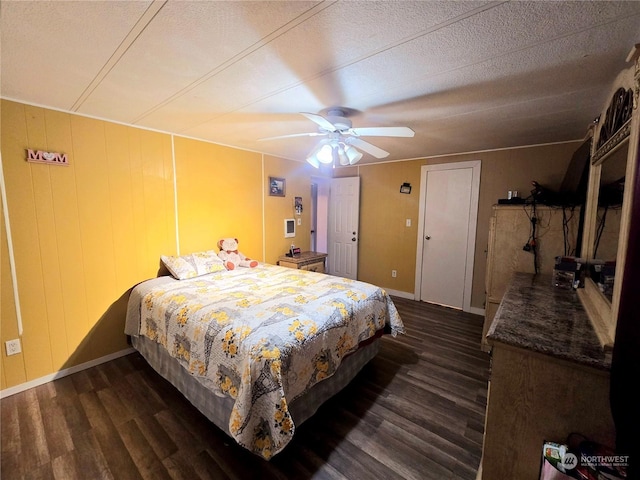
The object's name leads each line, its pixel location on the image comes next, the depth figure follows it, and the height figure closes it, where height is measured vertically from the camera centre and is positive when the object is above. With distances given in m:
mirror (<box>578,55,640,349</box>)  1.09 +0.07
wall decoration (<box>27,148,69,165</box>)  2.04 +0.45
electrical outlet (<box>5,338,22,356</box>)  2.02 -1.06
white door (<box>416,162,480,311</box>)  3.65 -0.24
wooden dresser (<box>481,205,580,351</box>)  2.35 -0.23
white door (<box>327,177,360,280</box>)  4.72 -0.20
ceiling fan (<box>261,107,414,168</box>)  1.95 +0.65
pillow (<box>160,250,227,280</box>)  2.67 -0.54
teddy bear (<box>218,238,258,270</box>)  3.12 -0.52
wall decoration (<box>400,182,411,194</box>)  4.14 +0.45
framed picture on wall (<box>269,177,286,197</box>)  3.96 +0.44
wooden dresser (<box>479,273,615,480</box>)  1.02 -0.74
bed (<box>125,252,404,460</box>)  1.35 -0.84
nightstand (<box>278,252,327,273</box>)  3.85 -0.72
